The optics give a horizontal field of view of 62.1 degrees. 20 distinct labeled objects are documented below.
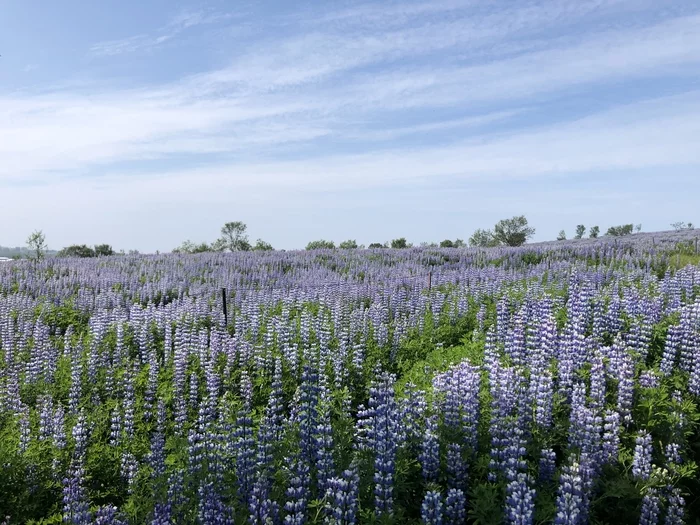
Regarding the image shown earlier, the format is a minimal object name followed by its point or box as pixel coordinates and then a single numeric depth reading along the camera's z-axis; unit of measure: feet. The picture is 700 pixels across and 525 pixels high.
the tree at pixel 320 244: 134.82
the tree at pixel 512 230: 206.28
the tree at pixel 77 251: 140.10
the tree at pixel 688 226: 165.99
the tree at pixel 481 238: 221.46
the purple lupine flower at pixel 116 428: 26.14
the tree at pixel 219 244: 176.06
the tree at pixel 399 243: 138.00
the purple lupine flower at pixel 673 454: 21.58
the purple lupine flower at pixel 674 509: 18.90
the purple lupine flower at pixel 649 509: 19.02
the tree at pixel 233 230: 184.03
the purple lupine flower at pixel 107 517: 18.10
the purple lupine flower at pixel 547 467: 20.03
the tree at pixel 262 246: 139.95
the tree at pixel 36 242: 116.78
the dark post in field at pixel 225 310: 48.10
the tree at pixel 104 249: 142.10
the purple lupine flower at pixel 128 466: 23.02
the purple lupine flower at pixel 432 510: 16.17
